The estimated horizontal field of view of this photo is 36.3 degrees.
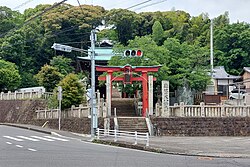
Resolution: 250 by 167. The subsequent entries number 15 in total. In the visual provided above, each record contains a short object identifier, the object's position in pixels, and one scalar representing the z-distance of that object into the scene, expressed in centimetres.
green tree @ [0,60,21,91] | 4794
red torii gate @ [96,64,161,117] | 3075
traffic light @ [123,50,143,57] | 1972
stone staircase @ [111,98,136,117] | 3506
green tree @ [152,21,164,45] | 5688
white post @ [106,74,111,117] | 2886
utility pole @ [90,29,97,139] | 2234
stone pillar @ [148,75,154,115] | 2914
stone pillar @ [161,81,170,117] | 2792
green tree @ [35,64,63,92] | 4478
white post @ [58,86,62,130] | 2830
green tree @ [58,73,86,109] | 3256
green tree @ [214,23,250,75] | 5378
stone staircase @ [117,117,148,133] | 2673
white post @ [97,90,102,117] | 2826
